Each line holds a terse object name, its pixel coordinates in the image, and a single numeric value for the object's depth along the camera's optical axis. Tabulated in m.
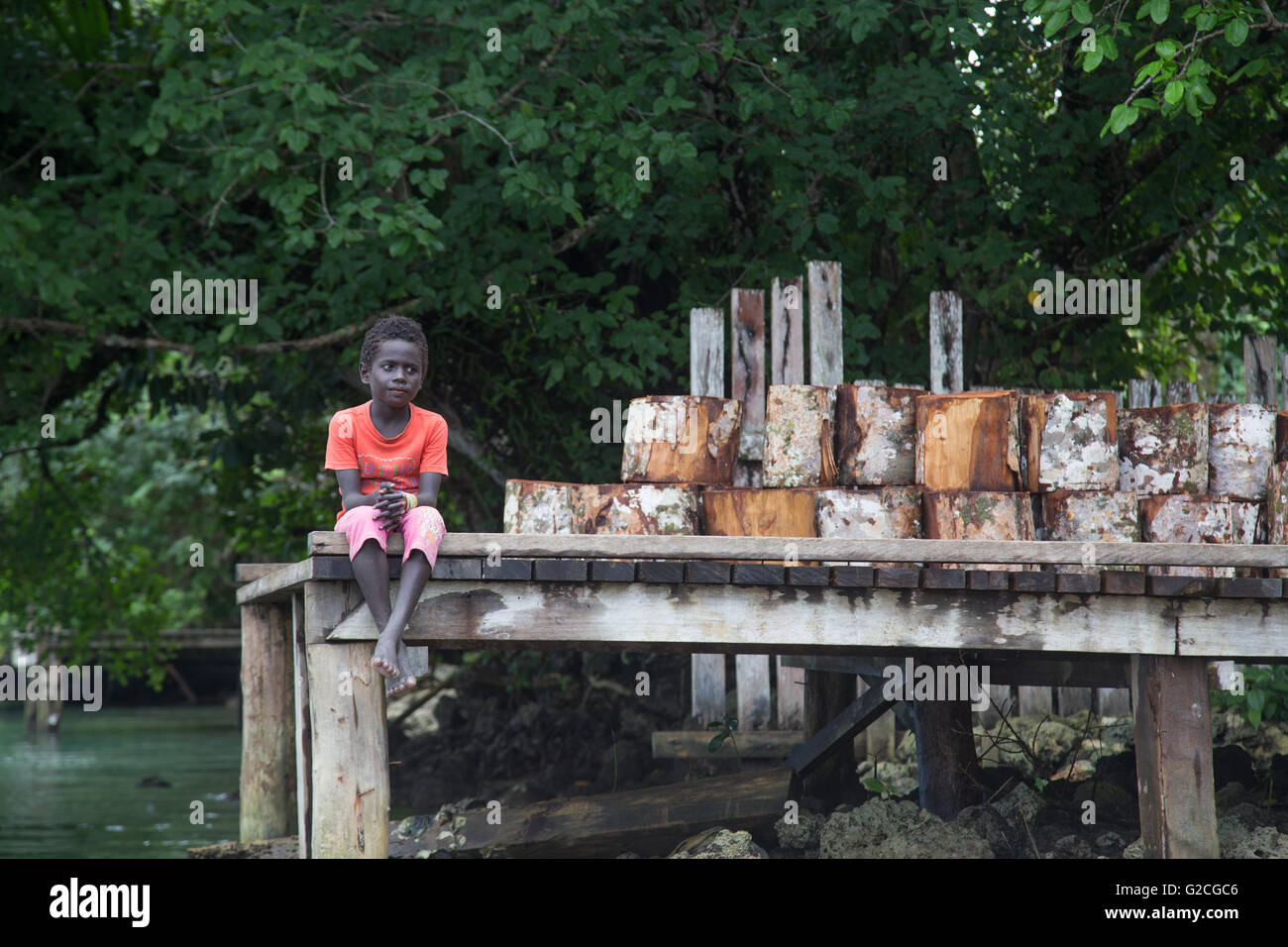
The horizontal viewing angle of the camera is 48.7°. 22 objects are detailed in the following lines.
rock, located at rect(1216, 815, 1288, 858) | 6.07
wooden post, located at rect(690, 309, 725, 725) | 8.07
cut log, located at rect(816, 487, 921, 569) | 5.66
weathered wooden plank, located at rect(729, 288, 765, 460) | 8.10
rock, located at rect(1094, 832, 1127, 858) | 6.65
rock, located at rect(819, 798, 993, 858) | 6.50
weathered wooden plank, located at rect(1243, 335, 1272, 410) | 7.69
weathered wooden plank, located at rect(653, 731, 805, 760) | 8.60
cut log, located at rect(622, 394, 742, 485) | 5.79
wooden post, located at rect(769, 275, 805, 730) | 8.12
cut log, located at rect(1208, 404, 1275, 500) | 5.77
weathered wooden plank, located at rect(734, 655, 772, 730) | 8.74
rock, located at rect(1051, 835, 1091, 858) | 6.62
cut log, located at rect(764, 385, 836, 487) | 5.83
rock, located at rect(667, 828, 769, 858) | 6.62
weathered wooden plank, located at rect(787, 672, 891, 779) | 7.88
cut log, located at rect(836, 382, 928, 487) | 5.78
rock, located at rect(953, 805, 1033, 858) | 6.68
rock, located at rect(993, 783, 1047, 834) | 7.21
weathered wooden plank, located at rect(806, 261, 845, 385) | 8.18
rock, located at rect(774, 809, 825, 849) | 7.28
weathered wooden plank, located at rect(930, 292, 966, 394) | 8.05
